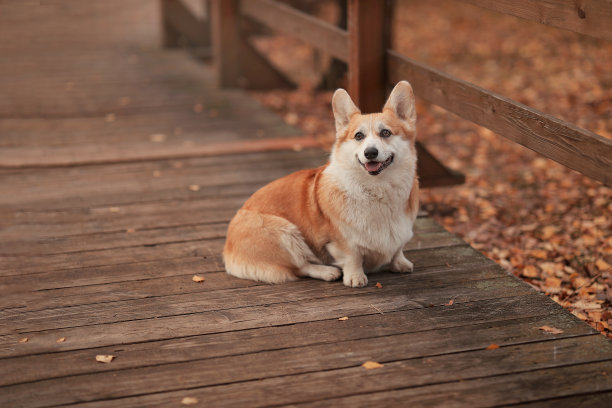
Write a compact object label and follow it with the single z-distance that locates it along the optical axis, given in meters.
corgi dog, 3.28
